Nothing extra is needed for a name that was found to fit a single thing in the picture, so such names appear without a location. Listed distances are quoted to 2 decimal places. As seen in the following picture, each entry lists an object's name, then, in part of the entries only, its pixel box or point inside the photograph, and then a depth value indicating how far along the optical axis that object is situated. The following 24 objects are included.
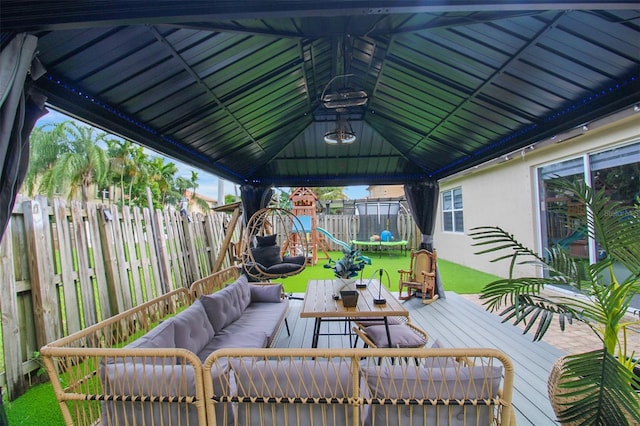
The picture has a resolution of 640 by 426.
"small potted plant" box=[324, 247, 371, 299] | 3.74
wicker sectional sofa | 1.49
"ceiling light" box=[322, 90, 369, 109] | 3.03
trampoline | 12.18
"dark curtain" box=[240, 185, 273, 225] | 6.14
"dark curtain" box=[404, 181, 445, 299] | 5.88
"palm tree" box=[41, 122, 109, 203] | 12.56
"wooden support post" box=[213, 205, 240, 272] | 5.71
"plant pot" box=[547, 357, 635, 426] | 1.88
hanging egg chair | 5.38
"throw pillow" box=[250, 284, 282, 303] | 4.19
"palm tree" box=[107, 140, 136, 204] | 15.05
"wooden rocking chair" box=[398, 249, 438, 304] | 5.31
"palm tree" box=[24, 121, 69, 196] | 13.71
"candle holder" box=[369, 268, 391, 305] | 3.20
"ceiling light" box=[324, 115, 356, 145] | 3.79
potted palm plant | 1.46
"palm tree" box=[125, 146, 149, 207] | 15.72
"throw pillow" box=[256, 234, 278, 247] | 6.25
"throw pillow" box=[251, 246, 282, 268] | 6.01
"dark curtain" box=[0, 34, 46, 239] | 1.34
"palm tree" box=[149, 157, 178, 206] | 17.30
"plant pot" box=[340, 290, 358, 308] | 3.21
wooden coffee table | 2.93
